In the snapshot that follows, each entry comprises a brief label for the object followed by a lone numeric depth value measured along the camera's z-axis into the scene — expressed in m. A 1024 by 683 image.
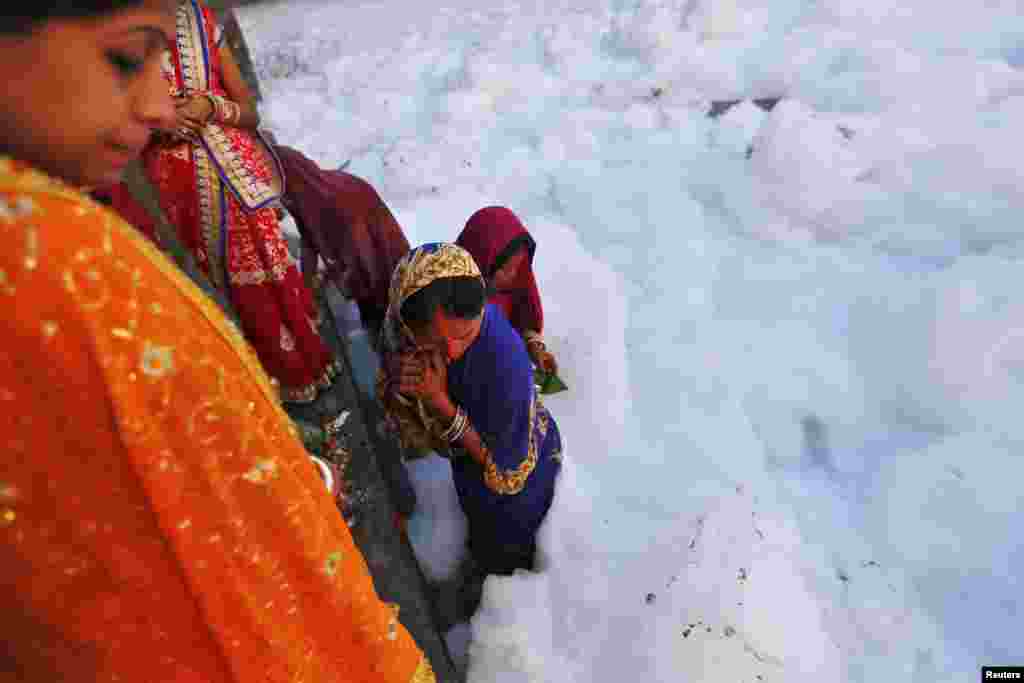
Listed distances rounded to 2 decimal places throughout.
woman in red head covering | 2.32
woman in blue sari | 1.62
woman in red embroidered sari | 1.60
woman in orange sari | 0.47
